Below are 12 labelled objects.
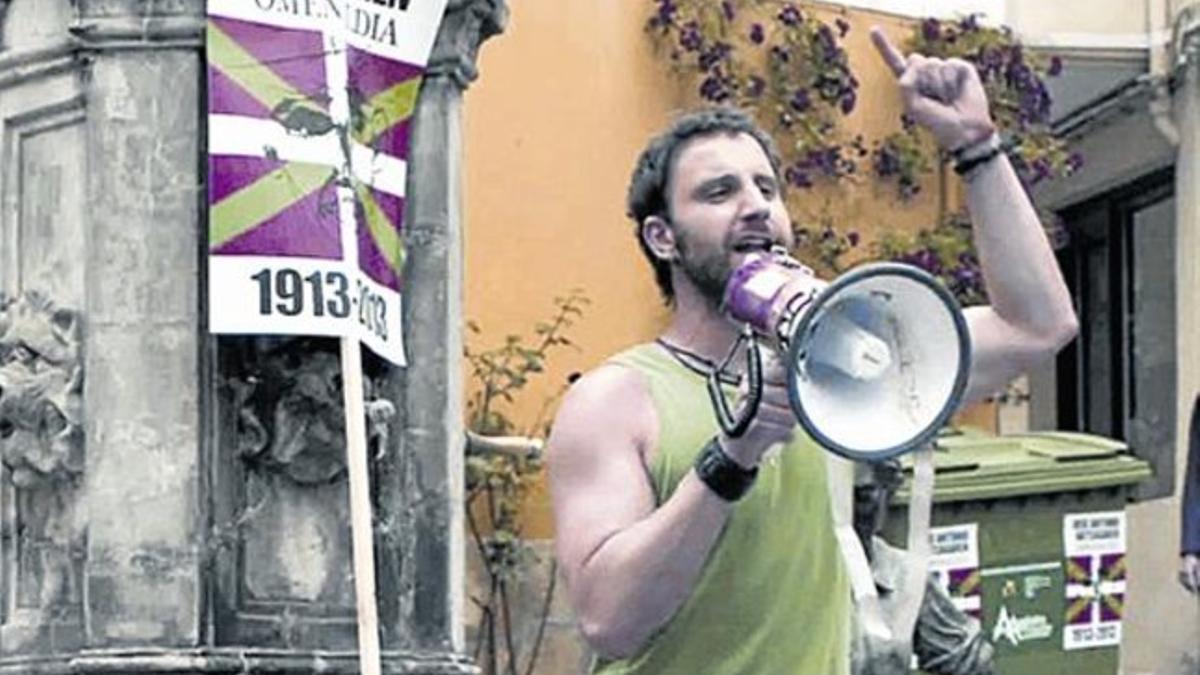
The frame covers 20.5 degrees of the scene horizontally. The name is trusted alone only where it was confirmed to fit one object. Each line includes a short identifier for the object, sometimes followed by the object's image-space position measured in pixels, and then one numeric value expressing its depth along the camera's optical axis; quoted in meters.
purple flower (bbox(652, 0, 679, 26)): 13.60
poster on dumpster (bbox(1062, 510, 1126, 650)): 10.70
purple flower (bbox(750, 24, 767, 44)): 13.92
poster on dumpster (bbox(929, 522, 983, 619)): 10.43
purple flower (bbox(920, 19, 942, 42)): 14.32
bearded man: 3.63
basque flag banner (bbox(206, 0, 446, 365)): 7.68
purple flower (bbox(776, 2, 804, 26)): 13.95
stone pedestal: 7.82
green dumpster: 10.55
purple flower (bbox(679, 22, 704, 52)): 13.58
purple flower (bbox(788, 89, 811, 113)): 13.92
